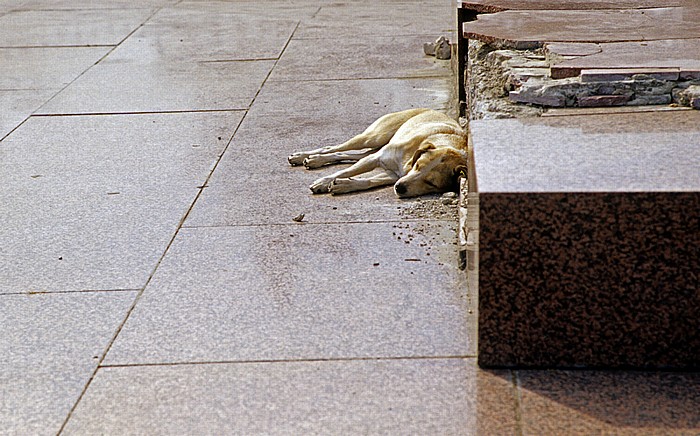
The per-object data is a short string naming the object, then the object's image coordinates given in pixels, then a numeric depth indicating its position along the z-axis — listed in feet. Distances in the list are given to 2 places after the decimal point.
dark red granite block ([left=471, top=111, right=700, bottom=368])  11.51
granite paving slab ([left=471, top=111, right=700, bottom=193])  11.71
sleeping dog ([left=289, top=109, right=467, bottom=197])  18.85
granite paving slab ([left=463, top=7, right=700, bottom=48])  19.40
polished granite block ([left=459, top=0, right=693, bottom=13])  24.04
